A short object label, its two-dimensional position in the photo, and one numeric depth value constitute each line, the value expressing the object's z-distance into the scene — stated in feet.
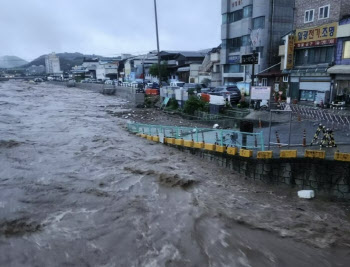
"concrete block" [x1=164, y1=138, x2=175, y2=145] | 62.64
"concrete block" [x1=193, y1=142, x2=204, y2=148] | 54.72
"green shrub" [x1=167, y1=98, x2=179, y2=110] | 114.52
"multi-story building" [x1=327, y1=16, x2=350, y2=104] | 80.28
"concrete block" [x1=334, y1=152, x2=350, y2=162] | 37.52
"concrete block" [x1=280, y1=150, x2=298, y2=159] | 41.19
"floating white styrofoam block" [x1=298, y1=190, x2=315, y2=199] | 39.63
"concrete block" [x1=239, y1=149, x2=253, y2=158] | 45.47
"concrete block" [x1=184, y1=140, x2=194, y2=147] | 57.27
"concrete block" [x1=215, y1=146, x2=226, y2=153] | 50.06
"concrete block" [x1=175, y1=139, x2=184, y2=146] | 59.63
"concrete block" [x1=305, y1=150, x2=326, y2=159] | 39.20
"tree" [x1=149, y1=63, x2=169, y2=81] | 214.07
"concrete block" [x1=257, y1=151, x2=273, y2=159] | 42.78
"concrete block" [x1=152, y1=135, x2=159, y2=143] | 69.26
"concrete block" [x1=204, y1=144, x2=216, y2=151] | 51.96
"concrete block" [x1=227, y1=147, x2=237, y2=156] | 47.84
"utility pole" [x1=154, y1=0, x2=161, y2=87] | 130.61
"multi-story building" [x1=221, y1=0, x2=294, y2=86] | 128.57
